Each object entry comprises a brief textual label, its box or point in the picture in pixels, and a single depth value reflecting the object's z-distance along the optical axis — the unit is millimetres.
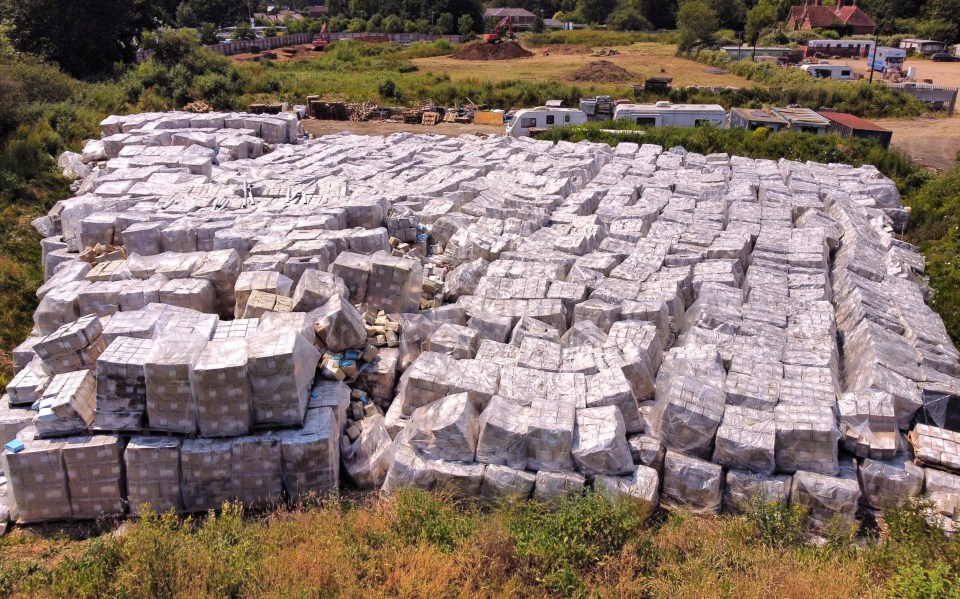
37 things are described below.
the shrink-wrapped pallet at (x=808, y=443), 7273
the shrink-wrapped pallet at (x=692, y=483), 7328
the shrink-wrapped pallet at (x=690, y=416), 7559
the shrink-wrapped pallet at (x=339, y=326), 8609
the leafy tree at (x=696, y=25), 52594
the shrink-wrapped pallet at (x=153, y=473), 7160
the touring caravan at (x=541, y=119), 26359
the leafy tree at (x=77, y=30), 29266
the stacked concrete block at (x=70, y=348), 7941
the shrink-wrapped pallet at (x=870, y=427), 7508
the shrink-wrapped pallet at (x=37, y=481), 7059
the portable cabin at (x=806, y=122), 24703
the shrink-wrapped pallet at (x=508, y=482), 7137
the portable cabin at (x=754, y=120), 25031
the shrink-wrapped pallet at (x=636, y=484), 7102
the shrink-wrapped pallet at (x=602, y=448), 7188
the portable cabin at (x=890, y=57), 43938
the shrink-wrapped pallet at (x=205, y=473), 7195
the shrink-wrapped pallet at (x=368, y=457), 7828
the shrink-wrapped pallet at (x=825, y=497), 7047
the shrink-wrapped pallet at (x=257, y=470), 7250
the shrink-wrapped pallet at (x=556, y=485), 7062
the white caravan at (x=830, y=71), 40781
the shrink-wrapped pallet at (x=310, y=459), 7316
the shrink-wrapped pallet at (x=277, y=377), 7191
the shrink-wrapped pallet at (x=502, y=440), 7285
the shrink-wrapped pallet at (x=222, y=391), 7062
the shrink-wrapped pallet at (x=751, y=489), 7207
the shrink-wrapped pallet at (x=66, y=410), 7195
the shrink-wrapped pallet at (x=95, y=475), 7137
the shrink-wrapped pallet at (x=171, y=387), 7078
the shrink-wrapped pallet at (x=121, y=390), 7180
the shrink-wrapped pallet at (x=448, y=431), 7387
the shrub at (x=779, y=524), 6680
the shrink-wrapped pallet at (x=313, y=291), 8977
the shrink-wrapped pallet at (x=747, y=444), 7320
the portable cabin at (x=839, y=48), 52531
